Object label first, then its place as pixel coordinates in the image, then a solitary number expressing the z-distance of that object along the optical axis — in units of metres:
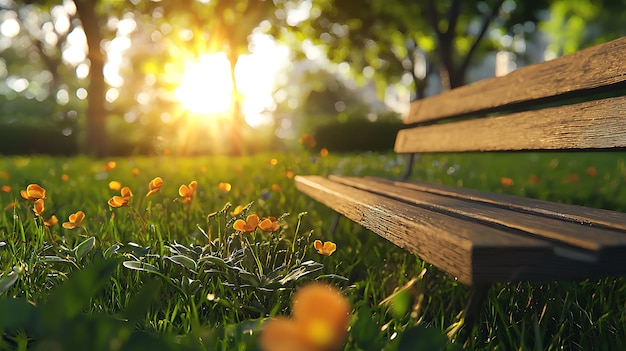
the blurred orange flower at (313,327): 0.75
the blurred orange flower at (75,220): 1.96
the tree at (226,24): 11.98
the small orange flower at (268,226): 1.76
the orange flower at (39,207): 2.02
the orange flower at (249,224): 1.73
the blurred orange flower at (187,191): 2.12
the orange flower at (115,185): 2.44
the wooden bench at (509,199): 1.14
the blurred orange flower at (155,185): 1.99
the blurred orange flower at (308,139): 3.99
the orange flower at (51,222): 2.06
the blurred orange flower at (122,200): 1.97
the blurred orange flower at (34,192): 2.00
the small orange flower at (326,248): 1.71
